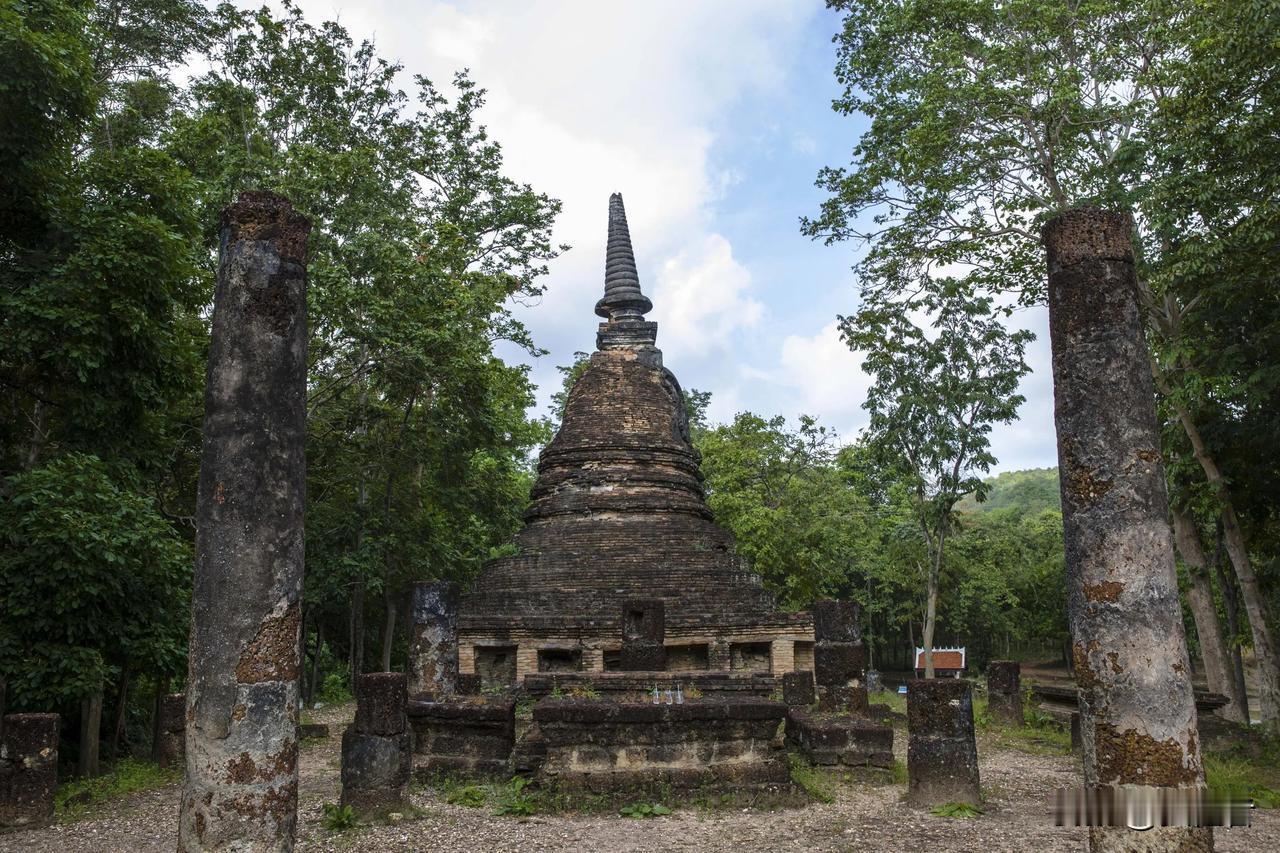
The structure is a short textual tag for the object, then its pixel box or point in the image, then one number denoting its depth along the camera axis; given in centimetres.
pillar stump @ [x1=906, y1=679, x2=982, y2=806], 905
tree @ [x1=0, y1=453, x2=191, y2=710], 975
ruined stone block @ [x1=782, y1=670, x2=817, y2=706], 1427
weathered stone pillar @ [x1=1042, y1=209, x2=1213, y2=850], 521
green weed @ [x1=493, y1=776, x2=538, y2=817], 905
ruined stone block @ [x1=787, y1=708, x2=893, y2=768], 1070
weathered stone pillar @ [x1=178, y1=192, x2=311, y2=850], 527
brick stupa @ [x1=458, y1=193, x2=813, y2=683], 1641
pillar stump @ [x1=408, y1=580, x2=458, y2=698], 1299
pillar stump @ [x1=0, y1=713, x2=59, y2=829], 900
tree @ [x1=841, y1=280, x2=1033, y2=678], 2061
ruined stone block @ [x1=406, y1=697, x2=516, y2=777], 1060
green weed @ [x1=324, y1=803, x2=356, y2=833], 848
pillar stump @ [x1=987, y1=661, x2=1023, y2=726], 1605
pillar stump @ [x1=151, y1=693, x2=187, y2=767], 1259
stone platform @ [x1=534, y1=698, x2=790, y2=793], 935
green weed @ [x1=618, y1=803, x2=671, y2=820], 891
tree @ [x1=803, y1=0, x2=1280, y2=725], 1112
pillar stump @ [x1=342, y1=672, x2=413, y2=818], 883
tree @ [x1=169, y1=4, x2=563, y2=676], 1767
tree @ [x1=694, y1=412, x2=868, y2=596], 2553
